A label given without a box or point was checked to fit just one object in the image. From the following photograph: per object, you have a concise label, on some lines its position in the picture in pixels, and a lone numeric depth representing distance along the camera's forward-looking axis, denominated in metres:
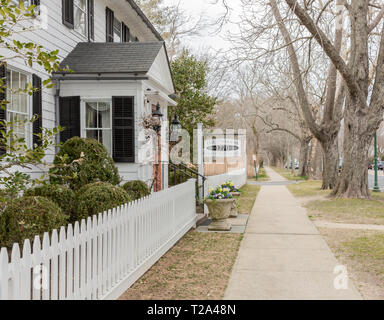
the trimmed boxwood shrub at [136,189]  8.81
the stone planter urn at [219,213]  9.33
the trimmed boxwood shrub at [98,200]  6.72
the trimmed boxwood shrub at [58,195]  6.93
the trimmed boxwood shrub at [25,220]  5.37
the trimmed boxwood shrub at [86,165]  7.92
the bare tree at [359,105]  15.12
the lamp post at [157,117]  11.08
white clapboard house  10.02
